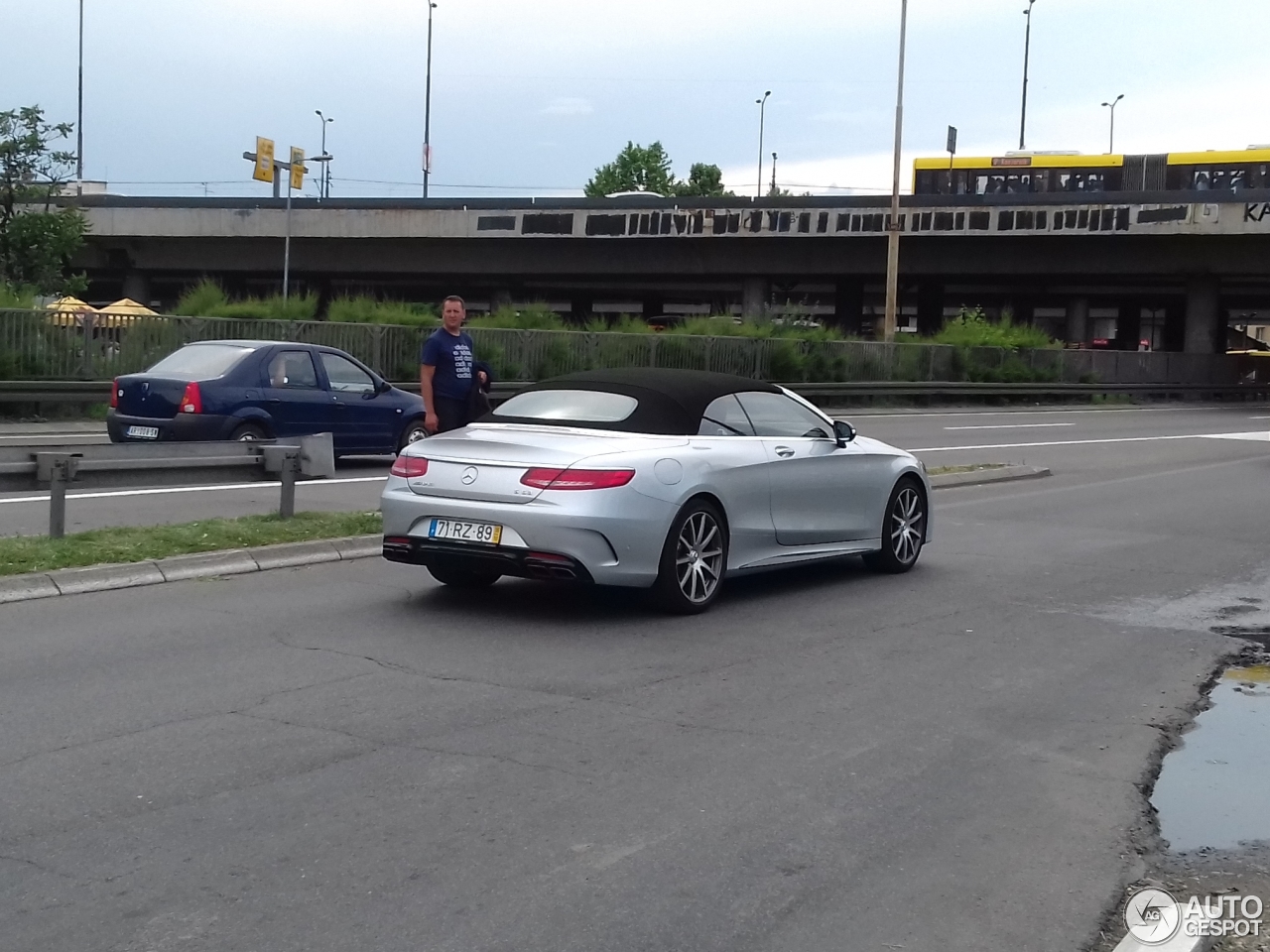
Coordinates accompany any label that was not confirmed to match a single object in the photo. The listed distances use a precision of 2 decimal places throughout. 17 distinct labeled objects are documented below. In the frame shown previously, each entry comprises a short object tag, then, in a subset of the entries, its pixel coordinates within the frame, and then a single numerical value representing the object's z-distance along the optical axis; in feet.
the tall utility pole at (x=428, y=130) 253.85
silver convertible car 28.09
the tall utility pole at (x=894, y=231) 141.59
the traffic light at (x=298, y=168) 146.38
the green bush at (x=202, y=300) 97.04
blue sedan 54.24
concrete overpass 161.17
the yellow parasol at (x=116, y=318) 83.20
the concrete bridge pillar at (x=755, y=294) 186.19
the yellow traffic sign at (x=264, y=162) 137.08
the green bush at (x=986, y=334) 151.12
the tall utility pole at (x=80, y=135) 244.42
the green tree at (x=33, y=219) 114.21
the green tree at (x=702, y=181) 417.90
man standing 39.52
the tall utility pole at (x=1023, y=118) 281.74
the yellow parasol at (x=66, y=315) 81.95
